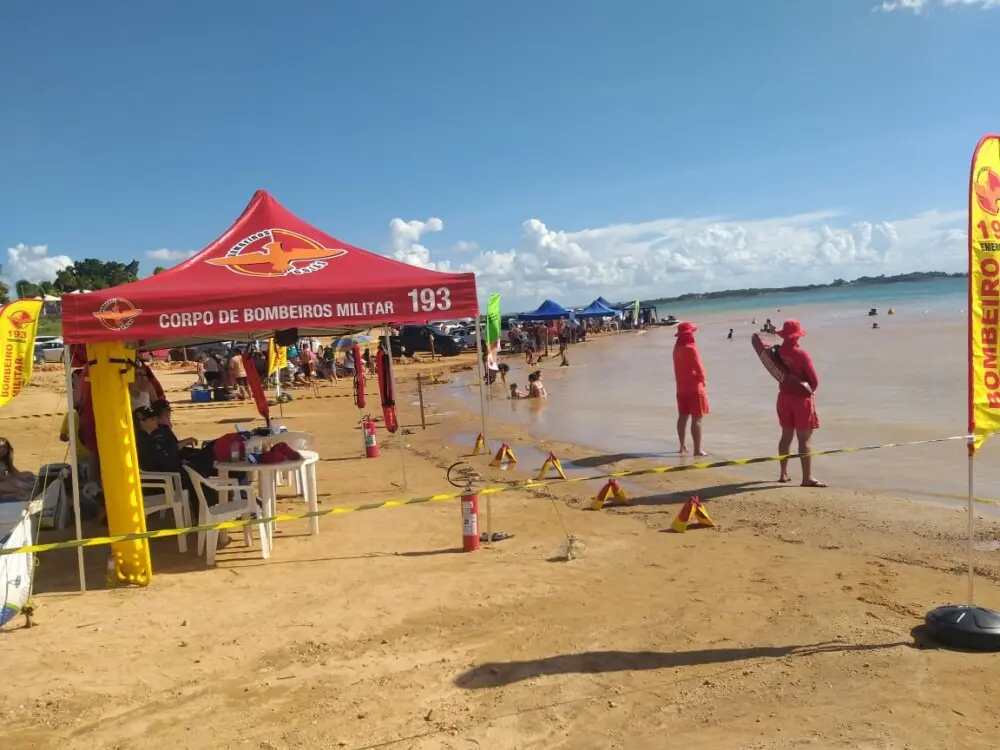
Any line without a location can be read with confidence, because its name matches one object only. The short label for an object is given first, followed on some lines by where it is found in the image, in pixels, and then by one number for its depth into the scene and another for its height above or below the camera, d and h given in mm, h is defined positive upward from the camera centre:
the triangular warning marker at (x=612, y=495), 8039 -1991
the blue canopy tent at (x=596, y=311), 44203 +58
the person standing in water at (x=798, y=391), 8266 -1032
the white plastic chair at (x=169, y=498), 6625 -1451
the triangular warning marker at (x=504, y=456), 10836 -2038
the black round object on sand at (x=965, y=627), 4125 -1904
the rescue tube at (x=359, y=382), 12414 -936
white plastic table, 6740 -1314
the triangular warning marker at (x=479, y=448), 11961 -2105
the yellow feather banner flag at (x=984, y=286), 4344 +7
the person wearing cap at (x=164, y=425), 6961 -854
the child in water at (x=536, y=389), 19631 -1950
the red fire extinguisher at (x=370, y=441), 11891 -1845
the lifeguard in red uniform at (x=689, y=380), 10070 -1014
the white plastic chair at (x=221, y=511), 6344 -1549
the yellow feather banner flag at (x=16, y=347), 6078 +8
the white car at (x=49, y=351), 35562 -236
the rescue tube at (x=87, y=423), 7141 -768
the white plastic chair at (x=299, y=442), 8362 -1264
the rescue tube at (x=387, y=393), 9391 -863
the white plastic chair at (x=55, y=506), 7523 -1628
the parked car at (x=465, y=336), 42456 -934
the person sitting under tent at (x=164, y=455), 6773 -1072
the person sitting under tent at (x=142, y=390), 8758 -598
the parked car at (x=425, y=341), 40219 -1012
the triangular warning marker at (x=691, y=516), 6924 -1986
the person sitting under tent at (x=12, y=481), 7519 -1394
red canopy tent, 5711 +330
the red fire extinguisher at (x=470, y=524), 6391 -1778
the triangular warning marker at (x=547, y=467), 9057 -1896
